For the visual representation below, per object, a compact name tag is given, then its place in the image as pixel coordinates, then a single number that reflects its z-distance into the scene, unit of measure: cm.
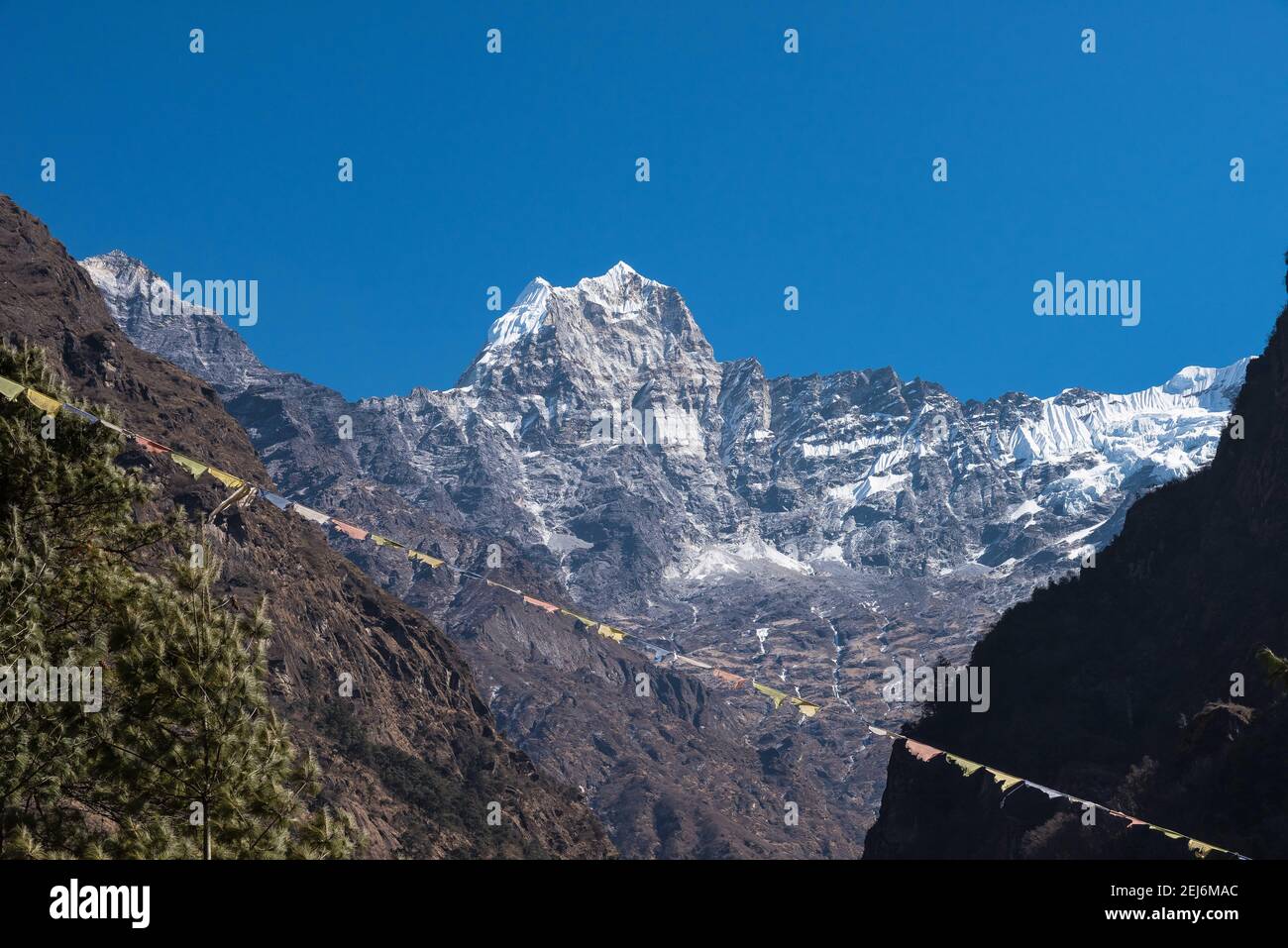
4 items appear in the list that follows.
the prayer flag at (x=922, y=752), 10043
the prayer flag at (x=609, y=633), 7756
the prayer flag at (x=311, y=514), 7938
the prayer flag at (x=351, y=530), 8838
